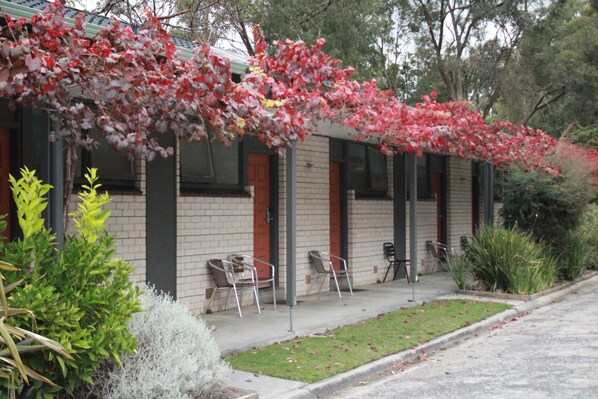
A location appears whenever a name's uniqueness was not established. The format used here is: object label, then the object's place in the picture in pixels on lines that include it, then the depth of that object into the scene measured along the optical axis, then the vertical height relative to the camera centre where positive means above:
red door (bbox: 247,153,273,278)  12.22 +0.03
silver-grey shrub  5.46 -1.23
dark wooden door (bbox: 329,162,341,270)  14.34 -0.12
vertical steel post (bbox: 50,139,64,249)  6.20 +0.12
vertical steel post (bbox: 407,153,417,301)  13.12 -0.21
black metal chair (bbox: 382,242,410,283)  15.66 -1.13
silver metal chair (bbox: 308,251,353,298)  12.98 -1.13
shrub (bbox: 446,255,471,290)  14.03 -1.29
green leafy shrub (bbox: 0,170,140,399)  4.98 -0.65
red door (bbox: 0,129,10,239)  7.94 +0.44
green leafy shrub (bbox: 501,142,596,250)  14.97 +0.18
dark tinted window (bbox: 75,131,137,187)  9.00 +0.55
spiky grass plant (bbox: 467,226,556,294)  13.52 -1.09
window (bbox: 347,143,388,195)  14.84 +0.77
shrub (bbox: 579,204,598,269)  17.52 -0.78
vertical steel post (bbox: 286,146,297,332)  9.48 -0.26
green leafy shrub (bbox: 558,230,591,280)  15.93 -1.20
